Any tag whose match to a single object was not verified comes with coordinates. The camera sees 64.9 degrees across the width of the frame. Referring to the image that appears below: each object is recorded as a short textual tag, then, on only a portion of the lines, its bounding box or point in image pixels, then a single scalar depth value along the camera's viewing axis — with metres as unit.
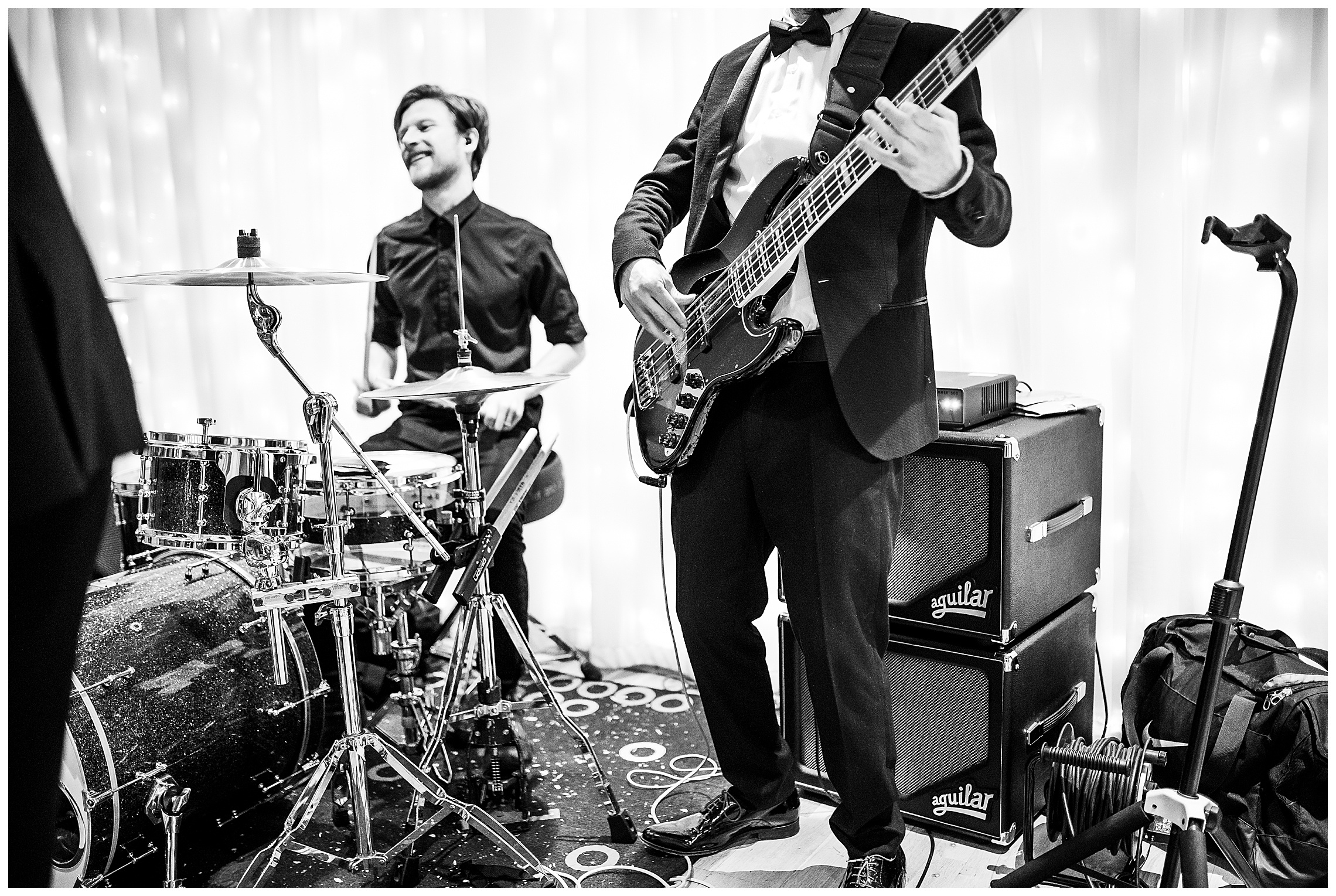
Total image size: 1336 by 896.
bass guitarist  1.69
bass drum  1.83
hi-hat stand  2.05
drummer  2.84
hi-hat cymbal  1.89
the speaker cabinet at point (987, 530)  2.01
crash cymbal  1.83
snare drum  2.12
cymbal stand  1.84
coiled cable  1.81
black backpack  1.83
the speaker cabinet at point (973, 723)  2.03
